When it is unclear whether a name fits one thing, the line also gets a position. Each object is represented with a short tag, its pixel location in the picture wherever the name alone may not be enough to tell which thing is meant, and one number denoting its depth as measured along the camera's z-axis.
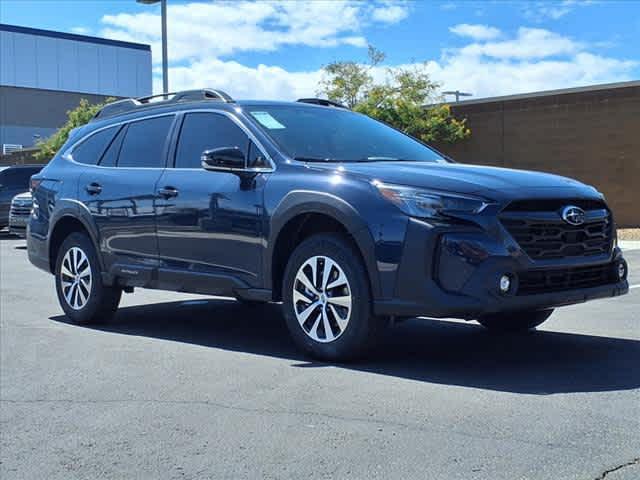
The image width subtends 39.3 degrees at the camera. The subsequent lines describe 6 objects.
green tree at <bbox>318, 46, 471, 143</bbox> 22.55
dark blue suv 5.29
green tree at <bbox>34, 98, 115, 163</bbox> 37.38
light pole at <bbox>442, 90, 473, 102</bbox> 34.23
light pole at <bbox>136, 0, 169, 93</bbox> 19.94
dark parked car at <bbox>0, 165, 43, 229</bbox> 21.72
